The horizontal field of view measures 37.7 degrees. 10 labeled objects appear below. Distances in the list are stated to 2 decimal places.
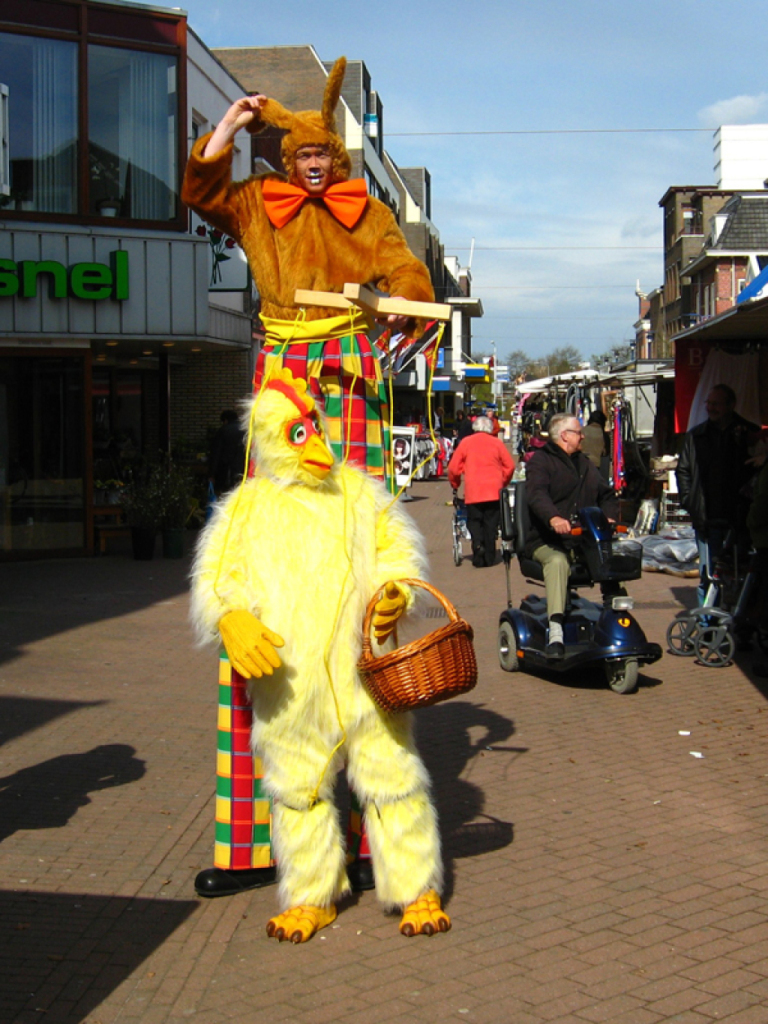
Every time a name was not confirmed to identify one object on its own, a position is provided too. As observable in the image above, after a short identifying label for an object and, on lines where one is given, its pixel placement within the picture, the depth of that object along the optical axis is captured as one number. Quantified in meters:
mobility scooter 7.61
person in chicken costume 3.64
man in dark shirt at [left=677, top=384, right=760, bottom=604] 9.02
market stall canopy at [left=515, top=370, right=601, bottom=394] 20.77
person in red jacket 14.05
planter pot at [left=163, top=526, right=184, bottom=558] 15.16
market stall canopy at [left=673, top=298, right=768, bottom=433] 9.58
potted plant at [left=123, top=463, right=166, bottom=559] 14.74
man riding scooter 7.80
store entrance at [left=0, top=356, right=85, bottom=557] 14.56
